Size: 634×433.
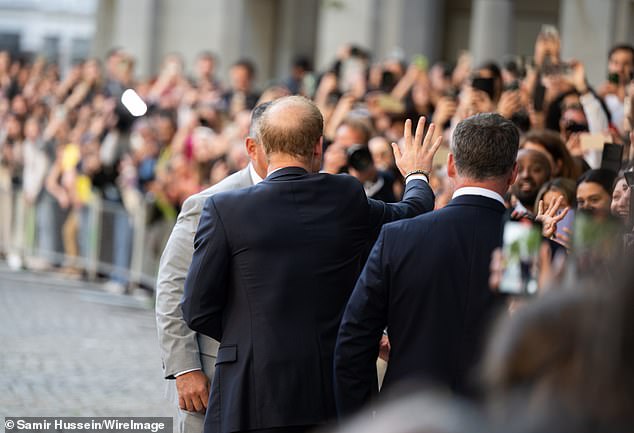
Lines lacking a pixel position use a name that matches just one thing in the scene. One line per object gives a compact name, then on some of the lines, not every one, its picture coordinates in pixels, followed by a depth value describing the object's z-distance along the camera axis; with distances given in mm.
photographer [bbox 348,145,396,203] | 15187
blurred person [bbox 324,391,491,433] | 3379
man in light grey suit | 10867
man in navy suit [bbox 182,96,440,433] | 9812
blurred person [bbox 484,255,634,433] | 3422
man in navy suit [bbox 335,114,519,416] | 8695
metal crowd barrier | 31016
